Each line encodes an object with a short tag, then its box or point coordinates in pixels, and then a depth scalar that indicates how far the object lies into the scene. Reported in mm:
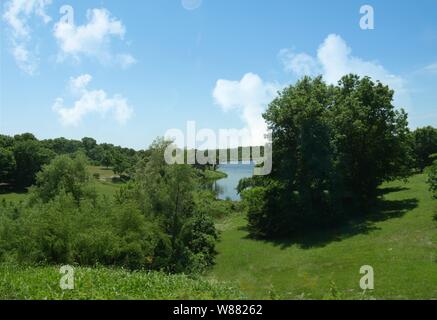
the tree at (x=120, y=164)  126375
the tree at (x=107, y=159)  143725
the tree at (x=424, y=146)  87625
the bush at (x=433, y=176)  36156
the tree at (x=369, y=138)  45625
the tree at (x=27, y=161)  104294
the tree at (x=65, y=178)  45362
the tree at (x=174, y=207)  34875
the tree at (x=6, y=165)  100494
